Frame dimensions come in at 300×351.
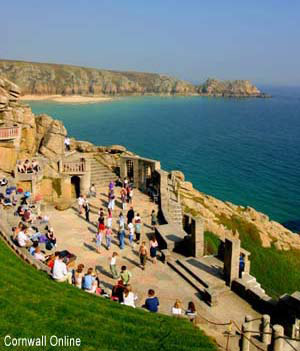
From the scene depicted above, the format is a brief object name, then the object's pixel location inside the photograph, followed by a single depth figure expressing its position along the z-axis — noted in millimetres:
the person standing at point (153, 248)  16359
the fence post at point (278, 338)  8883
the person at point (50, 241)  16766
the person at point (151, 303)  11422
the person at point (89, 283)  12094
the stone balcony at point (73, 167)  25891
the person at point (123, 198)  22500
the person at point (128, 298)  11370
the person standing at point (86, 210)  20906
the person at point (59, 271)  11812
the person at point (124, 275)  13010
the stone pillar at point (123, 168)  27672
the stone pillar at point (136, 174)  26891
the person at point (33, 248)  14297
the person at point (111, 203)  21703
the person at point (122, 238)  17531
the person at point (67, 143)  31188
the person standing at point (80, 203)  21719
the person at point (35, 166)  24669
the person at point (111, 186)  24362
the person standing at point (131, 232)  18266
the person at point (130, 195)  23625
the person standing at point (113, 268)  14391
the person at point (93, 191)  25203
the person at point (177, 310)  11047
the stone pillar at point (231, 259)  14125
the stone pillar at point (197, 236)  16234
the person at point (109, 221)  18850
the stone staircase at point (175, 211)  22641
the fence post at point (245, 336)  9102
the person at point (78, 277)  12367
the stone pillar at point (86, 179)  25984
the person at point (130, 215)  19617
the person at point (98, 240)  17438
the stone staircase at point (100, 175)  27703
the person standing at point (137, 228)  18438
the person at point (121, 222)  18111
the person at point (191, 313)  11250
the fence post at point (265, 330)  9906
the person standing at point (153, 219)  20609
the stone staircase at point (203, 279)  13460
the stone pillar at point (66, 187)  25844
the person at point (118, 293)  12008
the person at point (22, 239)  14141
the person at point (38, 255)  13815
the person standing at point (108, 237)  17603
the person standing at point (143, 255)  15719
